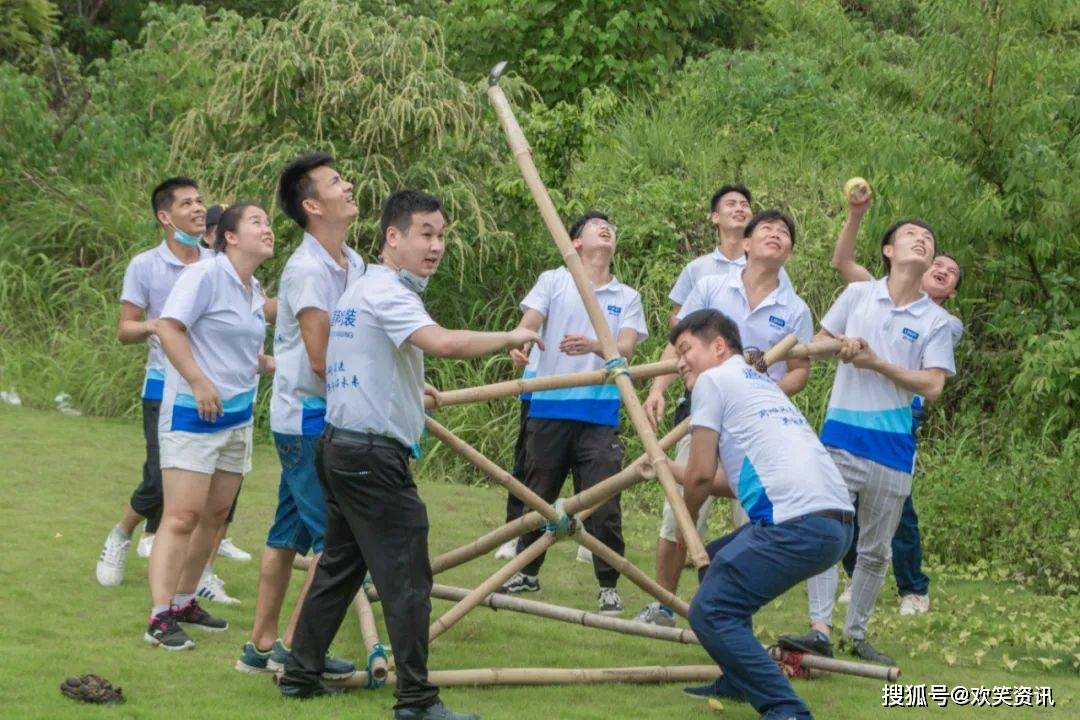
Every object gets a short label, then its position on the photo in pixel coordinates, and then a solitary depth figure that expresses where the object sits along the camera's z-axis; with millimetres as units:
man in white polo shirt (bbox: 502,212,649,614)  8664
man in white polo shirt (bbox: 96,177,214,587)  8148
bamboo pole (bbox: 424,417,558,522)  7090
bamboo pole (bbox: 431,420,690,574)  6984
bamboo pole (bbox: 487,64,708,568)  6438
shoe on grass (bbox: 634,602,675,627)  7770
